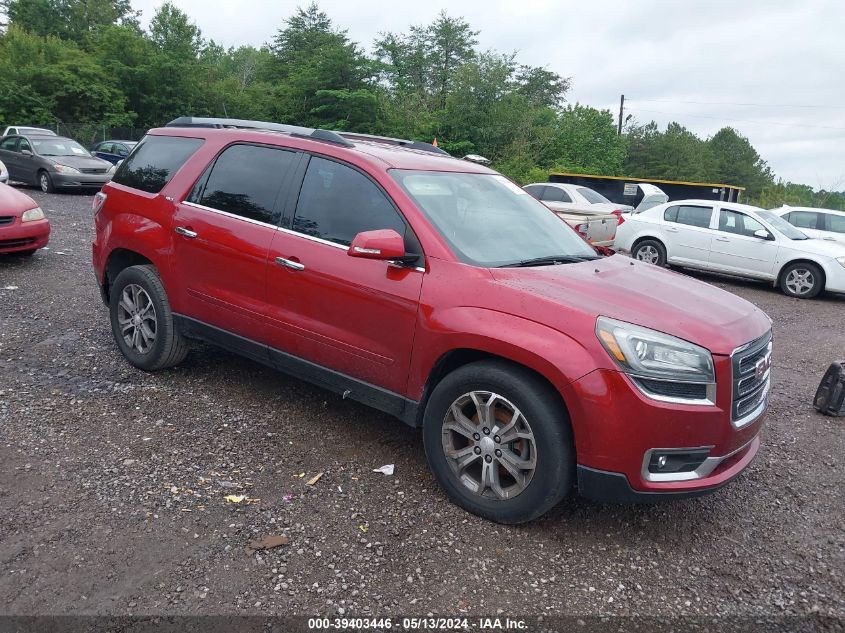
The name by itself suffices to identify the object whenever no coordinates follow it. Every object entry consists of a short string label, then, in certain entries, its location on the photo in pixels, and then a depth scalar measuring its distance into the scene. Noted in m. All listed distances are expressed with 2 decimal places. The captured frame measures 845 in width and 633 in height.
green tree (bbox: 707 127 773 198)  91.94
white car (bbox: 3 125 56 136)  19.20
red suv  3.02
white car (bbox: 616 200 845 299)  11.26
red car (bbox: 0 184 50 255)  8.34
